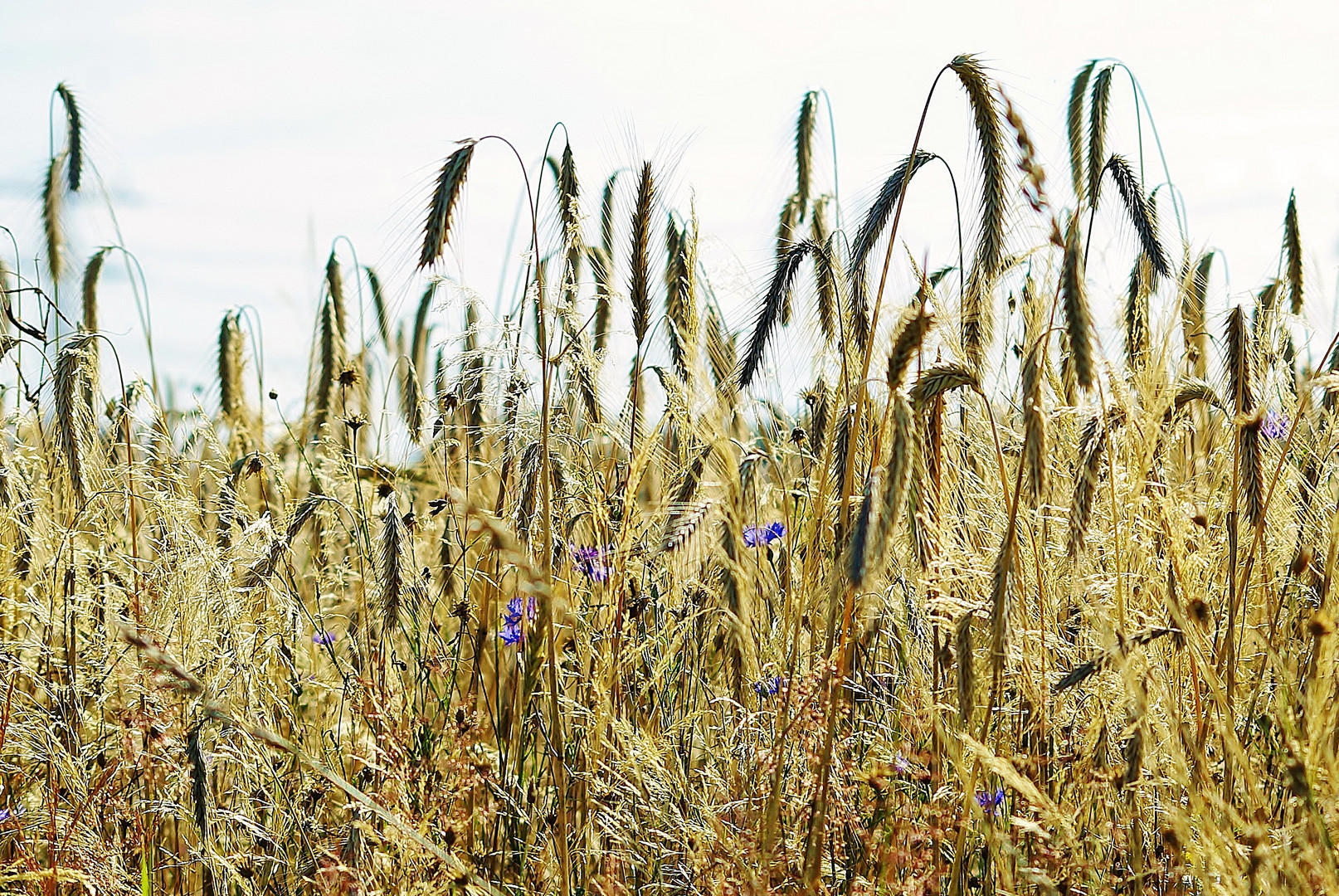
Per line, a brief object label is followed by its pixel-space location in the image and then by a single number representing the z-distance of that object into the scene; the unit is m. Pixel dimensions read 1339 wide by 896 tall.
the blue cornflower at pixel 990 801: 2.01
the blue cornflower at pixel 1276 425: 2.31
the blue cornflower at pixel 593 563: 2.07
